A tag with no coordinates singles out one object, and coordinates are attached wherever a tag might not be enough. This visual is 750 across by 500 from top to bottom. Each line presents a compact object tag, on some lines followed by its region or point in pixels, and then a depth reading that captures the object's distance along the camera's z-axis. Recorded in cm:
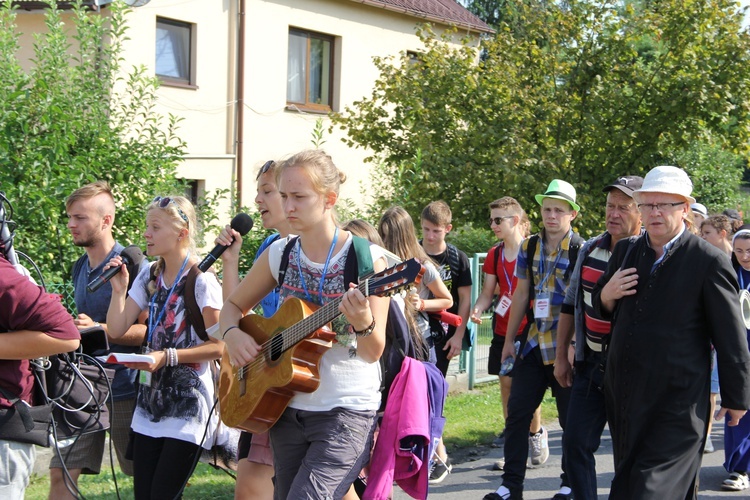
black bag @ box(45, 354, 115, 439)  377
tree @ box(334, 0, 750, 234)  1304
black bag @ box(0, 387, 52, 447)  338
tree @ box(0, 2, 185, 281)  721
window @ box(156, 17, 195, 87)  1653
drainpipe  1753
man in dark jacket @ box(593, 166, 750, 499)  437
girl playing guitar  372
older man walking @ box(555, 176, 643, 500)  530
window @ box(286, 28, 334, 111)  1904
